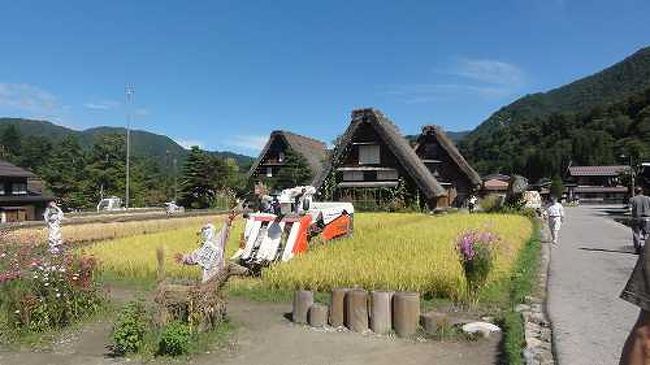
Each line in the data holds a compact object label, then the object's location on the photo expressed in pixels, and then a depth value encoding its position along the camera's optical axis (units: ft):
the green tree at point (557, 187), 222.83
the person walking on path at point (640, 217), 45.65
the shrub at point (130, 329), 22.49
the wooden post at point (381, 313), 25.04
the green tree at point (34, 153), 261.44
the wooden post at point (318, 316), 26.32
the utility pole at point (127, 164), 157.79
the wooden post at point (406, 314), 24.56
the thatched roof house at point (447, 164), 132.98
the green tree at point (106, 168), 175.52
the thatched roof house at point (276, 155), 161.89
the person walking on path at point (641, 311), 7.50
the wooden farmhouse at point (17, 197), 128.30
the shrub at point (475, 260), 29.09
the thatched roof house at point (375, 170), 105.40
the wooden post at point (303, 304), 26.99
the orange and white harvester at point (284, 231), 39.75
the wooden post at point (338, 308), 26.11
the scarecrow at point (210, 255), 27.68
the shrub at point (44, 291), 26.48
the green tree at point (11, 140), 297.29
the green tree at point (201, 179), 144.77
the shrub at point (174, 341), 22.27
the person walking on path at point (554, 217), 57.16
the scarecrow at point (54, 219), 47.96
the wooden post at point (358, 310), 25.44
